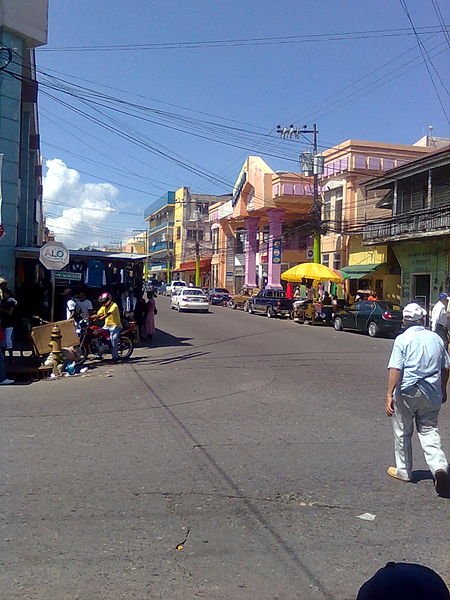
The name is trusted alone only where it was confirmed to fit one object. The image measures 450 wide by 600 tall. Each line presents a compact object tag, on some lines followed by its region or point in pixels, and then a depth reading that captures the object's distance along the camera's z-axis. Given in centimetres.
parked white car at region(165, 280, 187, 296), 6144
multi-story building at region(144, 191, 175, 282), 9000
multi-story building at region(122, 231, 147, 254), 11929
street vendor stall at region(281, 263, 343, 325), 3011
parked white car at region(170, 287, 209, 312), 3747
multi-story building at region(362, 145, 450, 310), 2745
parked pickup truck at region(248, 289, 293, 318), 3516
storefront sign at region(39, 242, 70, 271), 1387
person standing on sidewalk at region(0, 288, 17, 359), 1250
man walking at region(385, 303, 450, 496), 580
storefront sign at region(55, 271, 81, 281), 1853
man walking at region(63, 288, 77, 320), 1504
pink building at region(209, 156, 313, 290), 4641
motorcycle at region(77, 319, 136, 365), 1472
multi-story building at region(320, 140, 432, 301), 3453
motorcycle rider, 1475
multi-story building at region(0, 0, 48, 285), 1692
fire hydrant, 1305
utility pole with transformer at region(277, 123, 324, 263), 3481
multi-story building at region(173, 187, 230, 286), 7671
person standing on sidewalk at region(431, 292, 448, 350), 1706
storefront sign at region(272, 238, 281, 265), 4841
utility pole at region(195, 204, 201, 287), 6622
